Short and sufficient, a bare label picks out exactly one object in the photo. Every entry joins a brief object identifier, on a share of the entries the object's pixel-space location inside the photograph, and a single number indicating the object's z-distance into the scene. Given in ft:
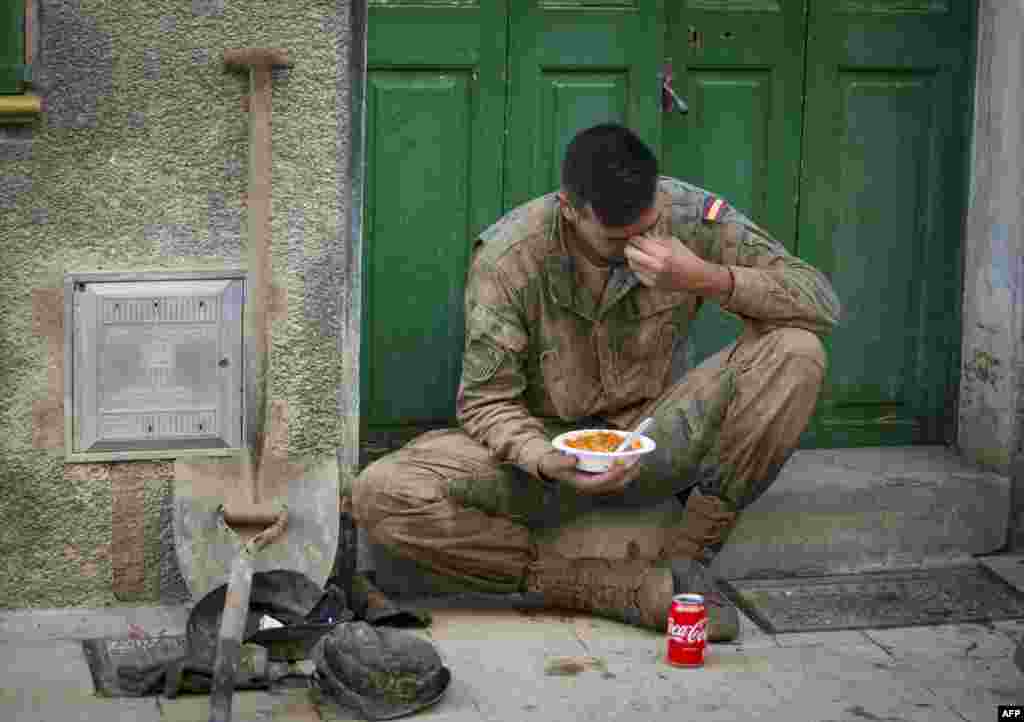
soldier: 18.76
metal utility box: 18.71
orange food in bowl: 18.21
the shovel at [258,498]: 18.48
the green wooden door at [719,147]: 20.71
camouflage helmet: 16.89
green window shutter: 18.08
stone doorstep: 19.72
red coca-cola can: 17.85
